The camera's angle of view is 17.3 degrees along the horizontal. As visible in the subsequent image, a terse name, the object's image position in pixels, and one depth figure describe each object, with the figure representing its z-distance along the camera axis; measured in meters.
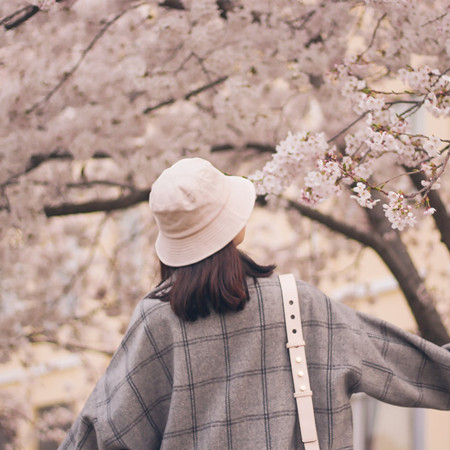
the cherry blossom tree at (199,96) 5.01
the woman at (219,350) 3.83
